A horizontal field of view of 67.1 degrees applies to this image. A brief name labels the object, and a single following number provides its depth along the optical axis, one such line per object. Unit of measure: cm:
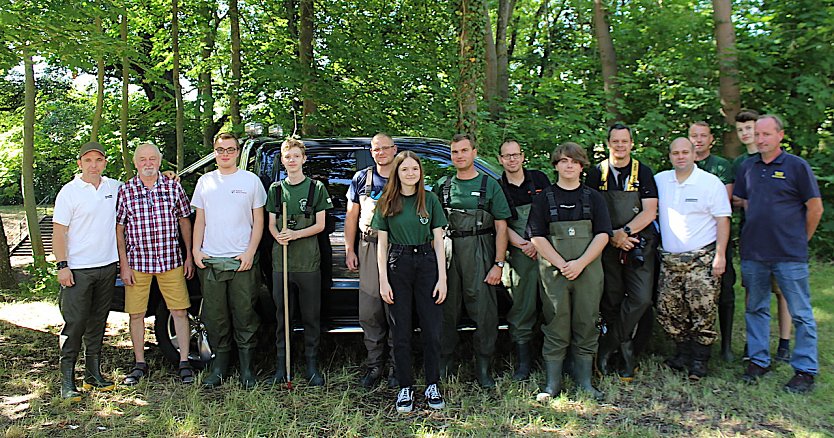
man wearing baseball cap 416
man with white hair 434
